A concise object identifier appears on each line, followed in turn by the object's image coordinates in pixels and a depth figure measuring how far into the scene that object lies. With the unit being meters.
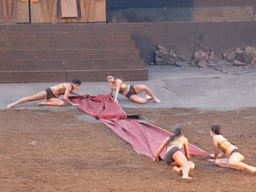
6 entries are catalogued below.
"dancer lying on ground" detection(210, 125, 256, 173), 10.76
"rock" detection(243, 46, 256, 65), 31.27
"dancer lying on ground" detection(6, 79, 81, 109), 19.30
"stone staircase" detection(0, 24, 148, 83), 25.62
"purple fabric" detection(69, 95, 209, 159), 13.10
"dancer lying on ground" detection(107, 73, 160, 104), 20.19
